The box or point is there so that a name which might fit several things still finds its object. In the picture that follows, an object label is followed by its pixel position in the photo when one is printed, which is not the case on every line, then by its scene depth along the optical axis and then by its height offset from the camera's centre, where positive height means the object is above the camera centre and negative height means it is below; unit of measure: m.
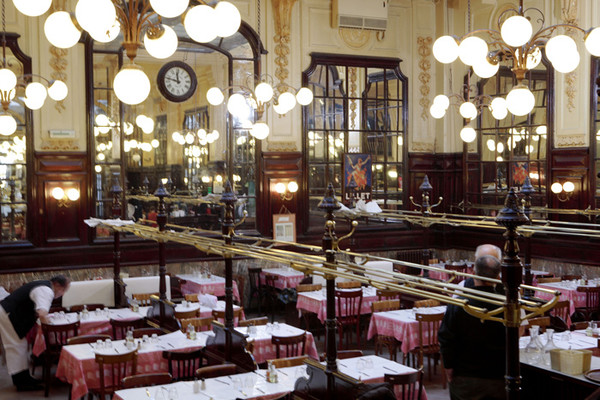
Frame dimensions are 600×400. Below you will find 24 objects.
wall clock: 12.62 +1.66
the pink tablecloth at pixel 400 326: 8.28 -1.87
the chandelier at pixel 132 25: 4.02 +0.91
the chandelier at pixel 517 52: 5.67 +1.06
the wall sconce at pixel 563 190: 11.66 -0.33
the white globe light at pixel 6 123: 8.54 +0.63
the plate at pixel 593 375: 4.93 -1.46
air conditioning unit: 13.33 +3.01
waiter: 8.04 -1.65
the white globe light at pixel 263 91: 9.49 +1.10
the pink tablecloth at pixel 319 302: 9.63 -1.83
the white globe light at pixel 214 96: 10.14 +1.11
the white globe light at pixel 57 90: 8.23 +0.99
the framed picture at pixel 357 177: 13.53 -0.10
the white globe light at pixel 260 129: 10.10 +0.62
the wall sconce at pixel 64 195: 11.42 -0.35
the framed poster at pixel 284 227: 12.95 -1.01
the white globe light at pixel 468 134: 11.39 +0.60
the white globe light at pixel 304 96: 10.91 +1.18
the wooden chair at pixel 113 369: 6.38 -1.86
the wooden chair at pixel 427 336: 8.10 -1.95
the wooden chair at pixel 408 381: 5.77 -1.74
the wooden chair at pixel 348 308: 9.48 -1.90
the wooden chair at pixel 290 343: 7.28 -1.78
